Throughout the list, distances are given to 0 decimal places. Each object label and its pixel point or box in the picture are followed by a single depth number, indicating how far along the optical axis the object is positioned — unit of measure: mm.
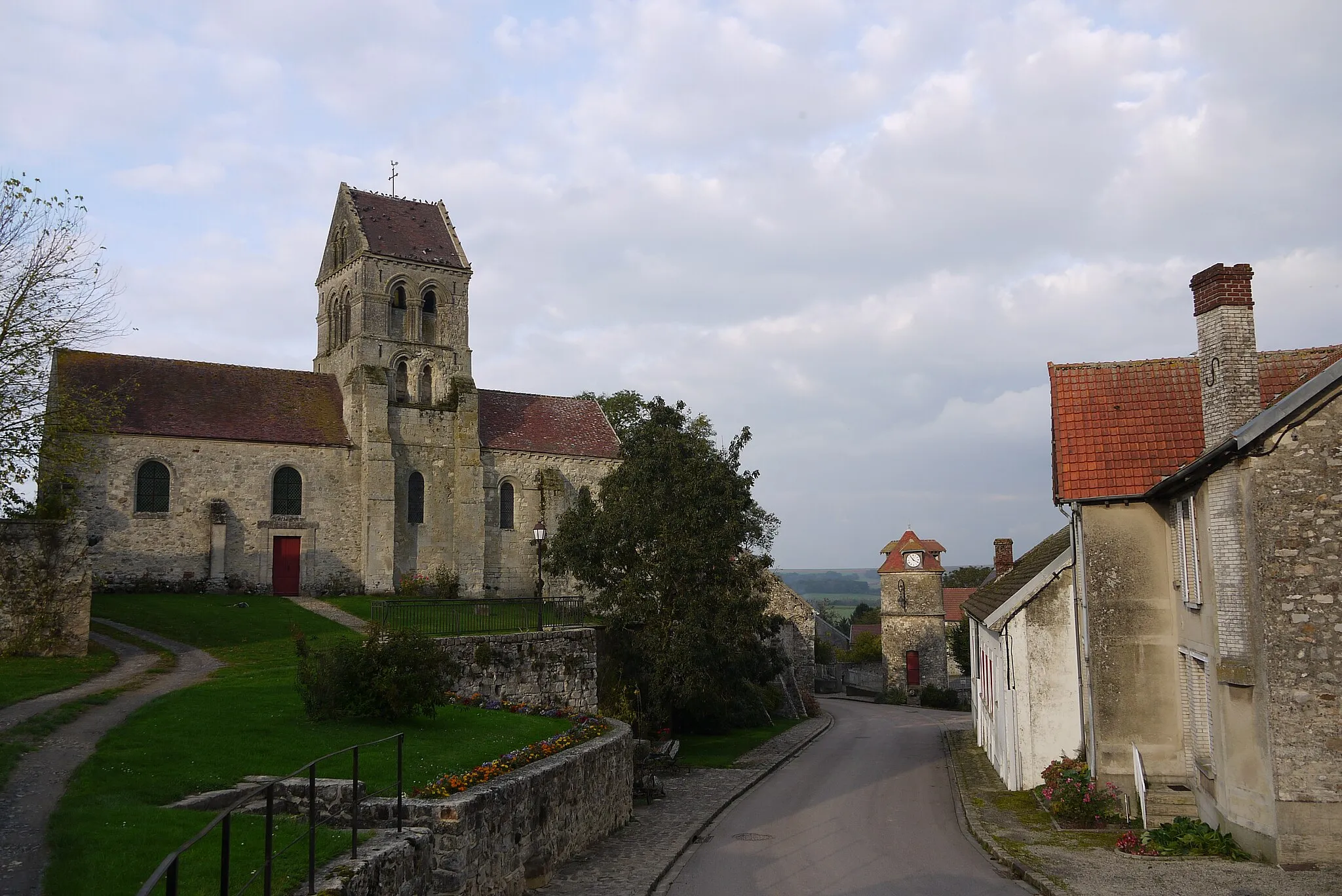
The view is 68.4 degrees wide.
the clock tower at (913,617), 49625
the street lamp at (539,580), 23641
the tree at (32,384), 21906
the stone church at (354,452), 35250
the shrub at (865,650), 62531
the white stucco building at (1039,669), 18812
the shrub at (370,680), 15312
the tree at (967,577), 100812
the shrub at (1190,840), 13461
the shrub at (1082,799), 16047
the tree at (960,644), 58219
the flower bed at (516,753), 11914
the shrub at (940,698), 48469
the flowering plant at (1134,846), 14070
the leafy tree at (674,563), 25828
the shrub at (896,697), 50312
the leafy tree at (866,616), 109244
